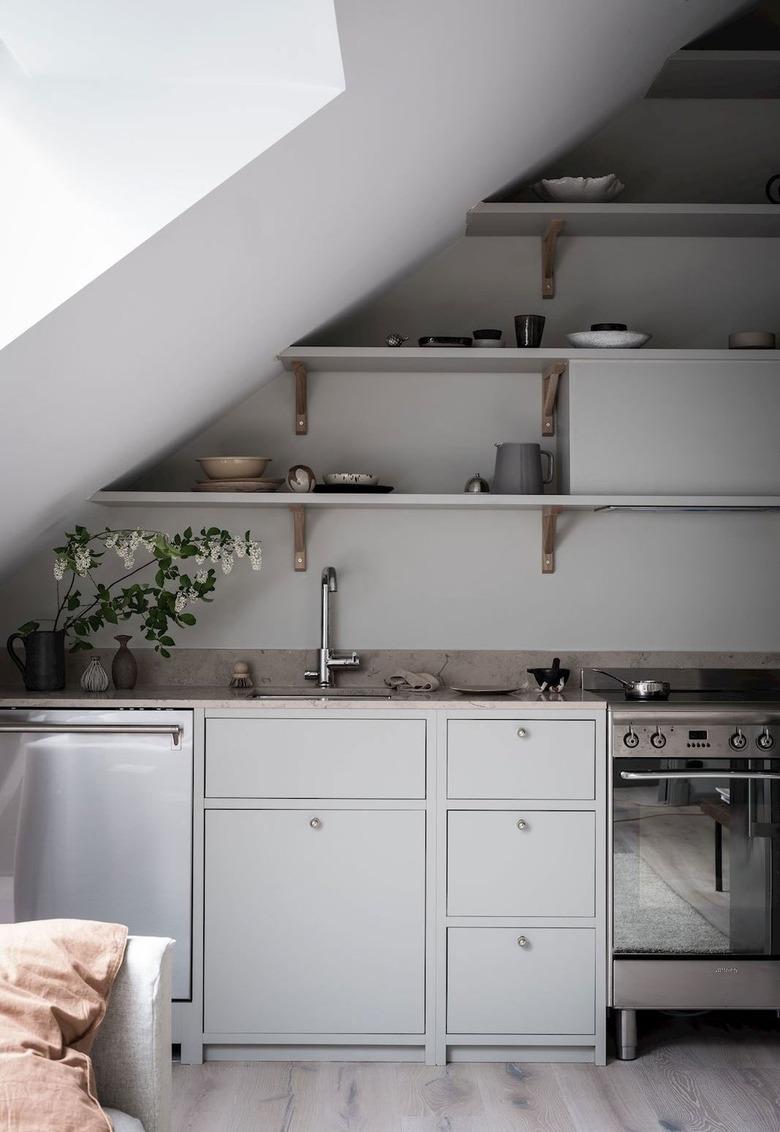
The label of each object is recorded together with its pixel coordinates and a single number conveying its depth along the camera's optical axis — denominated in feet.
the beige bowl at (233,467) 10.89
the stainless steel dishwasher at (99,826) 9.75
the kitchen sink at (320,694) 10.77
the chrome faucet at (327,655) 11.36
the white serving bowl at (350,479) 10.91
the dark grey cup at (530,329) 11.00
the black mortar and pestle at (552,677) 10.87
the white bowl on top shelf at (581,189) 11.00
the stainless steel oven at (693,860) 9.73
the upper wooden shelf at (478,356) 10.80
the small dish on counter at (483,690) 10.74
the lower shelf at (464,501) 10.68
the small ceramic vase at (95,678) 10.75
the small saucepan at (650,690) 10.60
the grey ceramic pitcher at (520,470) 11.10
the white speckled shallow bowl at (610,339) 10.91
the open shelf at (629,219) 10.87
